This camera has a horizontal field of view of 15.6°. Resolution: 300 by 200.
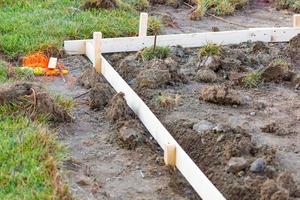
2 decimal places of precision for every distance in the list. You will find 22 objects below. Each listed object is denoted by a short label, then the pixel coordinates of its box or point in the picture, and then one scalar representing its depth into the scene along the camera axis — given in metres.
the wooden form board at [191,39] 11.71
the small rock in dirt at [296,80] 10.35
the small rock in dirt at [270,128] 8.75
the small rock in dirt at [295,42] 11.86
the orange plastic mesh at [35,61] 11.04
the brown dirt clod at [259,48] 11.90
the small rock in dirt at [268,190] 6.81
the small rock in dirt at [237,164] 7.44
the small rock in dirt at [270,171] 7.35
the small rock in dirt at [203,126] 8.38
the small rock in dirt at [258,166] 7.36
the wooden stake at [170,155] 7.76
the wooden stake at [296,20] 12.86
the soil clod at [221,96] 9.49
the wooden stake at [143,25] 11.89
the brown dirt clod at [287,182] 7.08
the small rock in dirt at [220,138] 8.04
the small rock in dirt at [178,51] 11.60
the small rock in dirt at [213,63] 10.76
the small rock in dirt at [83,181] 7.46
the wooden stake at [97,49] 10.87
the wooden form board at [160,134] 6.98
